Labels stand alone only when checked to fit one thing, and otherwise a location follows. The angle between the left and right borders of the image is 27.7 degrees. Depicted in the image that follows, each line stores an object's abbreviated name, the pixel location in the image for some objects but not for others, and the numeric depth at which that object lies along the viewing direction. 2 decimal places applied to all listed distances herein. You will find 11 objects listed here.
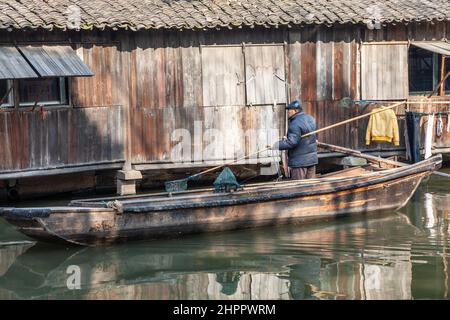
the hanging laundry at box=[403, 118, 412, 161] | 19.08
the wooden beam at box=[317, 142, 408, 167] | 16.53
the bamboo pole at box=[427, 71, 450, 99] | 19.36
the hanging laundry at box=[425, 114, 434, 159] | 18.62
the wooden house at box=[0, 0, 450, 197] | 16.31
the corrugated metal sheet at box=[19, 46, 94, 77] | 15.71
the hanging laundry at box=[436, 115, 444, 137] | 19.33
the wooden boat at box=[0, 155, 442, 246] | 13.23
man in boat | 15.19
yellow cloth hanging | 18.81
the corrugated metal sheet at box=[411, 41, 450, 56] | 18.60
